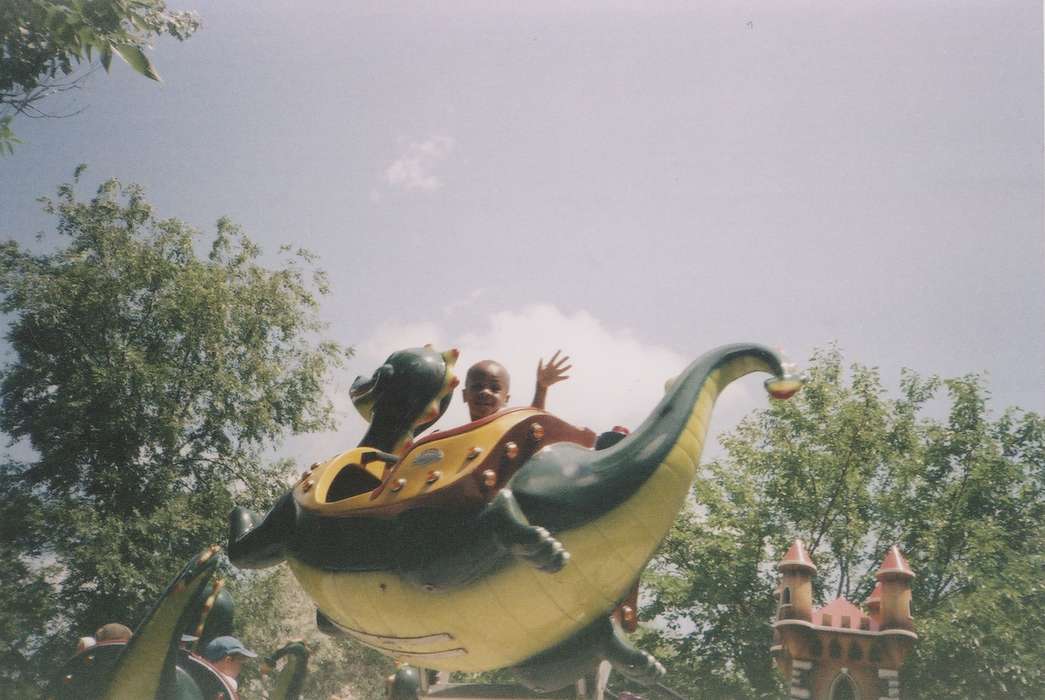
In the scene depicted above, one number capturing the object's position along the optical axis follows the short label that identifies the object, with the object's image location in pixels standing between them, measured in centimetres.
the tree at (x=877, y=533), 1490
